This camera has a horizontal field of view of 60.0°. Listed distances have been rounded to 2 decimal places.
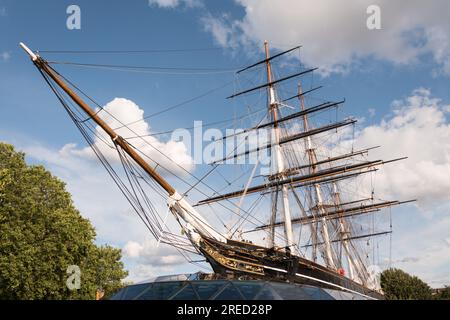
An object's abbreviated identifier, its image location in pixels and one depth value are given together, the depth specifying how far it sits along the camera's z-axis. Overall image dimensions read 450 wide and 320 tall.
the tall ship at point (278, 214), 22.34
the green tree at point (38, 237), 26.36
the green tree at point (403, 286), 65.58
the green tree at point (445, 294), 74.26
